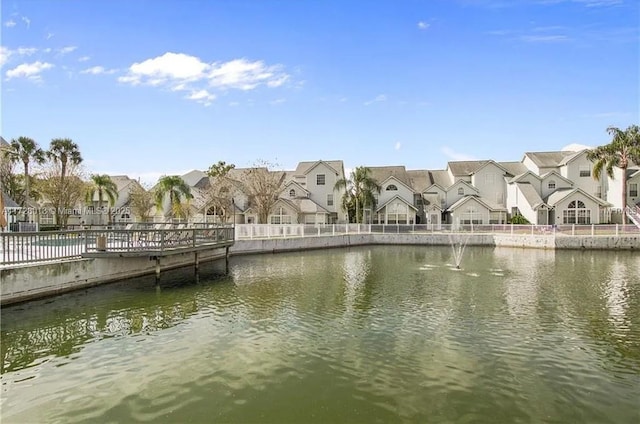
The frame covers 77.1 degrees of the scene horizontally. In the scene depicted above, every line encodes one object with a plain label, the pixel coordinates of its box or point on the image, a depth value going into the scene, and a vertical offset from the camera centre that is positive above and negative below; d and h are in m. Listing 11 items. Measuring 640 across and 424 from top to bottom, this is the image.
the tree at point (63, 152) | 42.56 +7.10
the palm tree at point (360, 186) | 49.34 +3.28
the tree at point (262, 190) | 46.42 +2.84
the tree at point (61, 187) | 41.03 +3.34
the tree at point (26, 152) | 42.00 +7.11
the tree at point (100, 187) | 49.00 +3.79
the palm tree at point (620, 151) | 42.84 +5.94
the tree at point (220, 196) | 48.41 +2.29
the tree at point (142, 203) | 51.16 +1.80
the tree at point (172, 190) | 45.56 +3.02
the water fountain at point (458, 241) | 39.72 -3.17
